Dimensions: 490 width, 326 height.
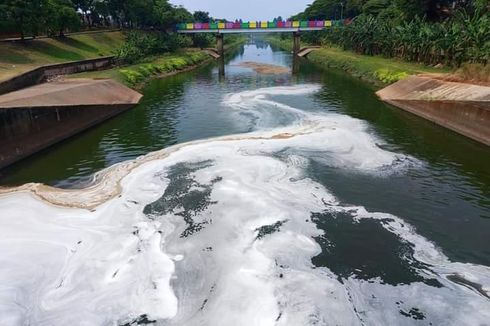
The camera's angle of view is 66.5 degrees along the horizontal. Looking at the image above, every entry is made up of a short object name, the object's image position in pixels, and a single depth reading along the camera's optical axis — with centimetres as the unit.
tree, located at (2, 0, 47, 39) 4534
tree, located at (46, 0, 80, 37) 5253
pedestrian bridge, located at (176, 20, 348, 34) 9669
